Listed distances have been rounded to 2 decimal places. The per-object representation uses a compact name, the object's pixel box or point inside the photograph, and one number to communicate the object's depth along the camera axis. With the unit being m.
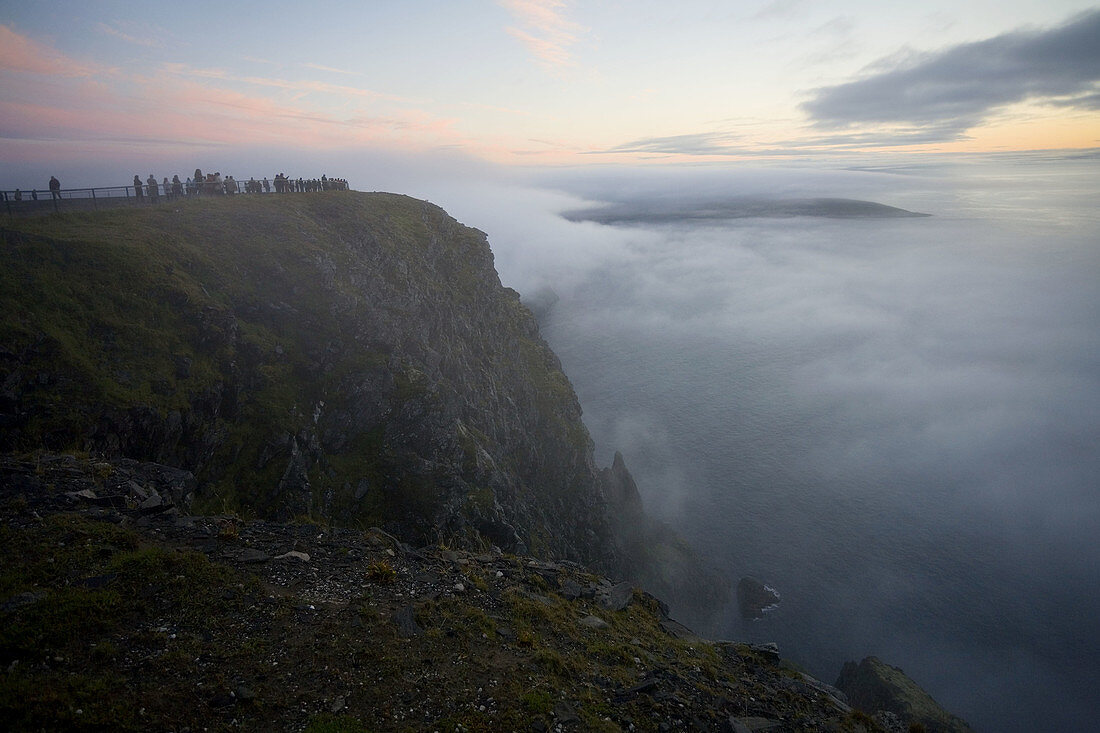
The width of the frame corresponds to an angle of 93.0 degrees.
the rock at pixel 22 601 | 13.75
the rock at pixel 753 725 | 16.54
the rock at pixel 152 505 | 20.36
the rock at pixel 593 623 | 21.38
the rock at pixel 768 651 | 24.83
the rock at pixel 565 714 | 14.61
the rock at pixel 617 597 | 24.73
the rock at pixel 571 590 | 23.81
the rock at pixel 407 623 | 16.73
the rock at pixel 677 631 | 24.72
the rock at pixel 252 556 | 18.77
